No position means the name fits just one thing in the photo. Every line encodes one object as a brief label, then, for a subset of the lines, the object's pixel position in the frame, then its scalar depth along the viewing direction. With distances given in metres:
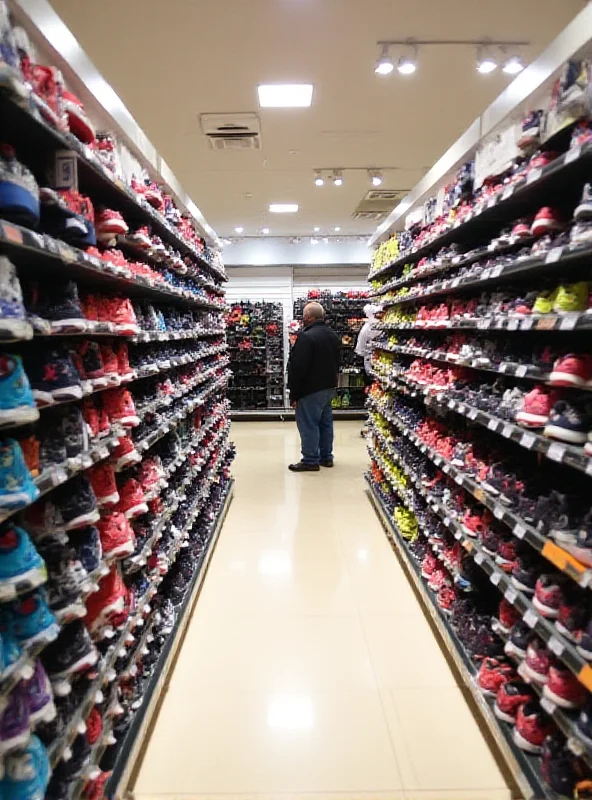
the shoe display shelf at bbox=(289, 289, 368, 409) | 11.82
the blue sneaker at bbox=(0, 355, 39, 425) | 1.41
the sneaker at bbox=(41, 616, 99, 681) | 1.76
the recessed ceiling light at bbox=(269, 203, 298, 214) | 8.99
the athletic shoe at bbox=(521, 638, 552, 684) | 2.11
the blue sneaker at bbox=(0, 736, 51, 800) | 1.40
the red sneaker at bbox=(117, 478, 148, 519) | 2.53
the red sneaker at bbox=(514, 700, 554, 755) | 2.17
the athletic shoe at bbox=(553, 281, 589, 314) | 2.09
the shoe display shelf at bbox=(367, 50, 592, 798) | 1.97
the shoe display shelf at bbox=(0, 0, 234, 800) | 1.44
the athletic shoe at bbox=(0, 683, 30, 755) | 1.34
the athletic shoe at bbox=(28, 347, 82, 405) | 1.81
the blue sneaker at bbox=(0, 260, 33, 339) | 1.39
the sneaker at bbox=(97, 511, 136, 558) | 2.22
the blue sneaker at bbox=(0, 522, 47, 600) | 1.41
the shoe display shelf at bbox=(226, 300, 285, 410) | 11.88
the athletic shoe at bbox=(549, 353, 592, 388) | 2.00
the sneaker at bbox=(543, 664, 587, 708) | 1.93
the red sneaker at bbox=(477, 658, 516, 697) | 2.51
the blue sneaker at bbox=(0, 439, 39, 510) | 1.38
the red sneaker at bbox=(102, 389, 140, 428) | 2.48
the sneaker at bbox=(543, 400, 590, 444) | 1.98
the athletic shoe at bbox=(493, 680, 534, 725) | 2.33
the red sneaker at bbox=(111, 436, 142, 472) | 2.42
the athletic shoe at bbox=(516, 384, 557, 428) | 2.26
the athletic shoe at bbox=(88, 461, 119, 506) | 2.24
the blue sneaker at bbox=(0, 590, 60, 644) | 1.48
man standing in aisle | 7.12
